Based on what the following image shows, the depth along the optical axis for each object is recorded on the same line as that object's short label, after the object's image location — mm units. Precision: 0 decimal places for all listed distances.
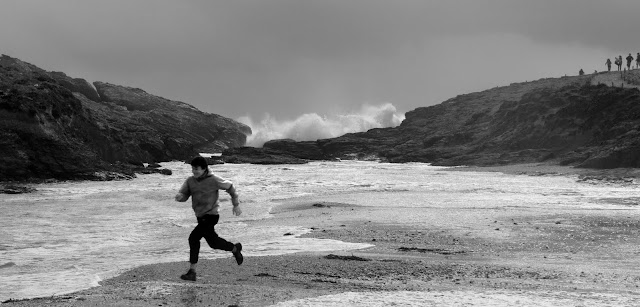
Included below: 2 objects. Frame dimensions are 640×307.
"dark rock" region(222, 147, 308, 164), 110375
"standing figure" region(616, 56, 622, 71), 124000
